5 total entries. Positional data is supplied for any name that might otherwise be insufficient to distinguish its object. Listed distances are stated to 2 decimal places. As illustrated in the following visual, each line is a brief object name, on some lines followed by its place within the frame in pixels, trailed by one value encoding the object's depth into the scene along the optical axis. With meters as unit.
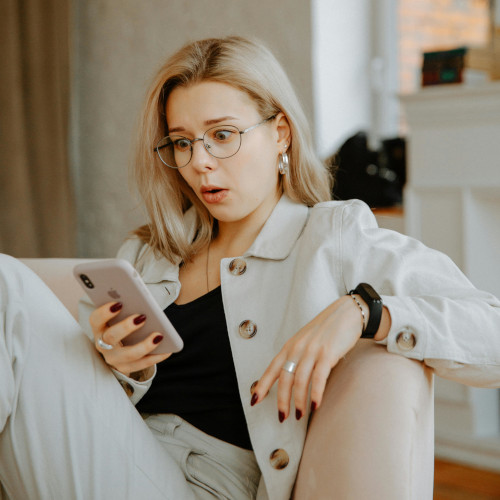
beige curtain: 3.27
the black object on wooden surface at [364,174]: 2.42
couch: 0.86
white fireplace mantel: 2.14
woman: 0.96
